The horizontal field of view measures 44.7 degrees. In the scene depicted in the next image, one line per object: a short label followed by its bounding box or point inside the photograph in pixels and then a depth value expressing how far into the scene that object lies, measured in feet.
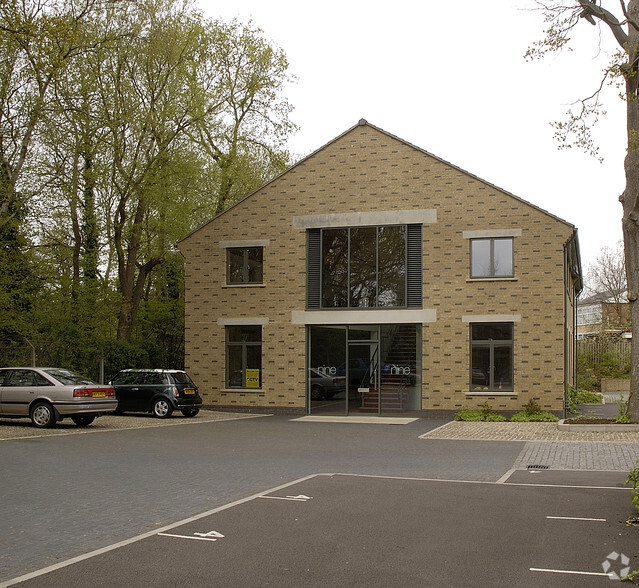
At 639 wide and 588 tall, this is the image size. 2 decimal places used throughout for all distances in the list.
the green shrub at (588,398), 102.42
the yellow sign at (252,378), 85.35
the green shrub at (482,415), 75.00
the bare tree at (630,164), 54.08
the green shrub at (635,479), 25.25
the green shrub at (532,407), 74.91
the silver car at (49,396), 63.77
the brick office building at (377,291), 77.15
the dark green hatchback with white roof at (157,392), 77.51
